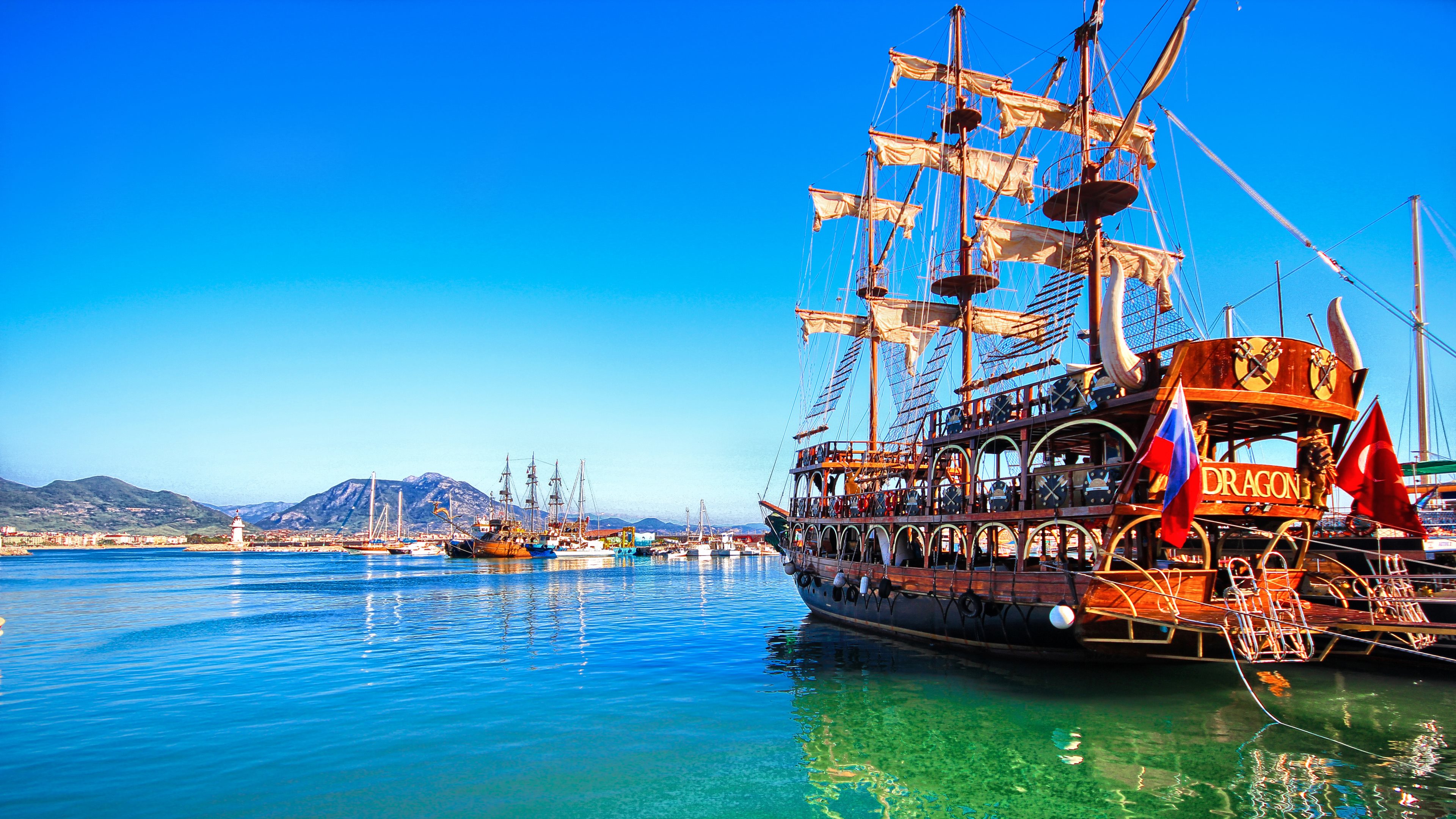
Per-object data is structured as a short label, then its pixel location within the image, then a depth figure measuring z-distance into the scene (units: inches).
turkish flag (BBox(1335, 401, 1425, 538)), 733.9
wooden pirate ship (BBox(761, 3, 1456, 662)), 689.6
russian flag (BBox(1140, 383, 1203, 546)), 627.8
